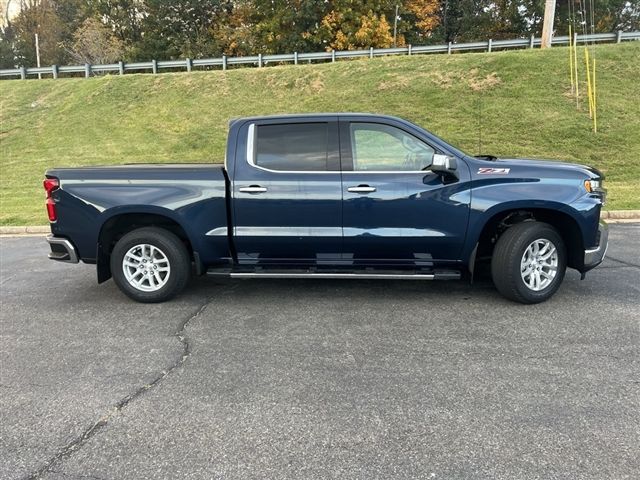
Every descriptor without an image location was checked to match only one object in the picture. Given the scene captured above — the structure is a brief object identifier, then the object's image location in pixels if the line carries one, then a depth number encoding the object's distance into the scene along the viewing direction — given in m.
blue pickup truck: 4.91
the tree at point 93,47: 36.91
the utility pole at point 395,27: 38.31
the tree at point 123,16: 47.50
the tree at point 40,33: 50.59
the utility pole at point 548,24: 19.12
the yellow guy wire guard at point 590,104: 15.38
